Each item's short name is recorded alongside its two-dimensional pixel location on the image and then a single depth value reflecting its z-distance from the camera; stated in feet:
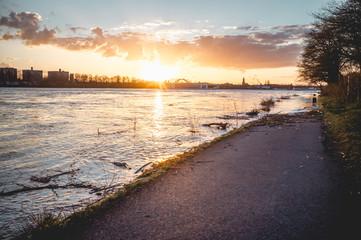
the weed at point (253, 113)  82.38
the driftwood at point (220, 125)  54.17
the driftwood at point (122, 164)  27.78
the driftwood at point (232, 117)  75.00
